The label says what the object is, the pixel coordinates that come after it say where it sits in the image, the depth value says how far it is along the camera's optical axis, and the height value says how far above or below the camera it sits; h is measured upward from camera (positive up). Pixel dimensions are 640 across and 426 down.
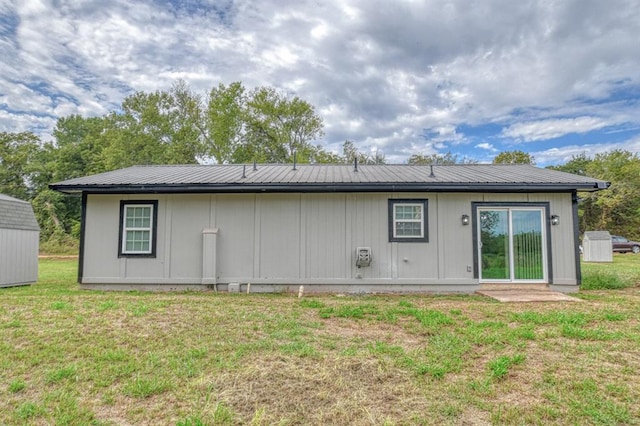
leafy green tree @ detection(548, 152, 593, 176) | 29.91 +6.60
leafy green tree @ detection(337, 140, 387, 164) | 26.99 +6.74
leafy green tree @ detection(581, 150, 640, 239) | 24.83 +2.83
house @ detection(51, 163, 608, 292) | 7.19 +0.03
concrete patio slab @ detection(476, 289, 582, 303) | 6.13 -1.16
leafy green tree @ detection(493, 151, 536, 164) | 28.83 +7.00
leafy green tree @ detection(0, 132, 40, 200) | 26.16 +5.46
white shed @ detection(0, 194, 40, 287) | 7.93 -0.18
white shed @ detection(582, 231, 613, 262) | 15.54 -0.49
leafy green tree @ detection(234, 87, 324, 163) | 24.47 +8.20
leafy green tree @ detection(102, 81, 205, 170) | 23.83 +7.75
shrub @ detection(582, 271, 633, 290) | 7.68 -1.08
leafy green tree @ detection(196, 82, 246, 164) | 24.16 +8.50
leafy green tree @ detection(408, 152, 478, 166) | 29.55 +7.11
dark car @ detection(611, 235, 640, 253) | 20.42 -0.58
